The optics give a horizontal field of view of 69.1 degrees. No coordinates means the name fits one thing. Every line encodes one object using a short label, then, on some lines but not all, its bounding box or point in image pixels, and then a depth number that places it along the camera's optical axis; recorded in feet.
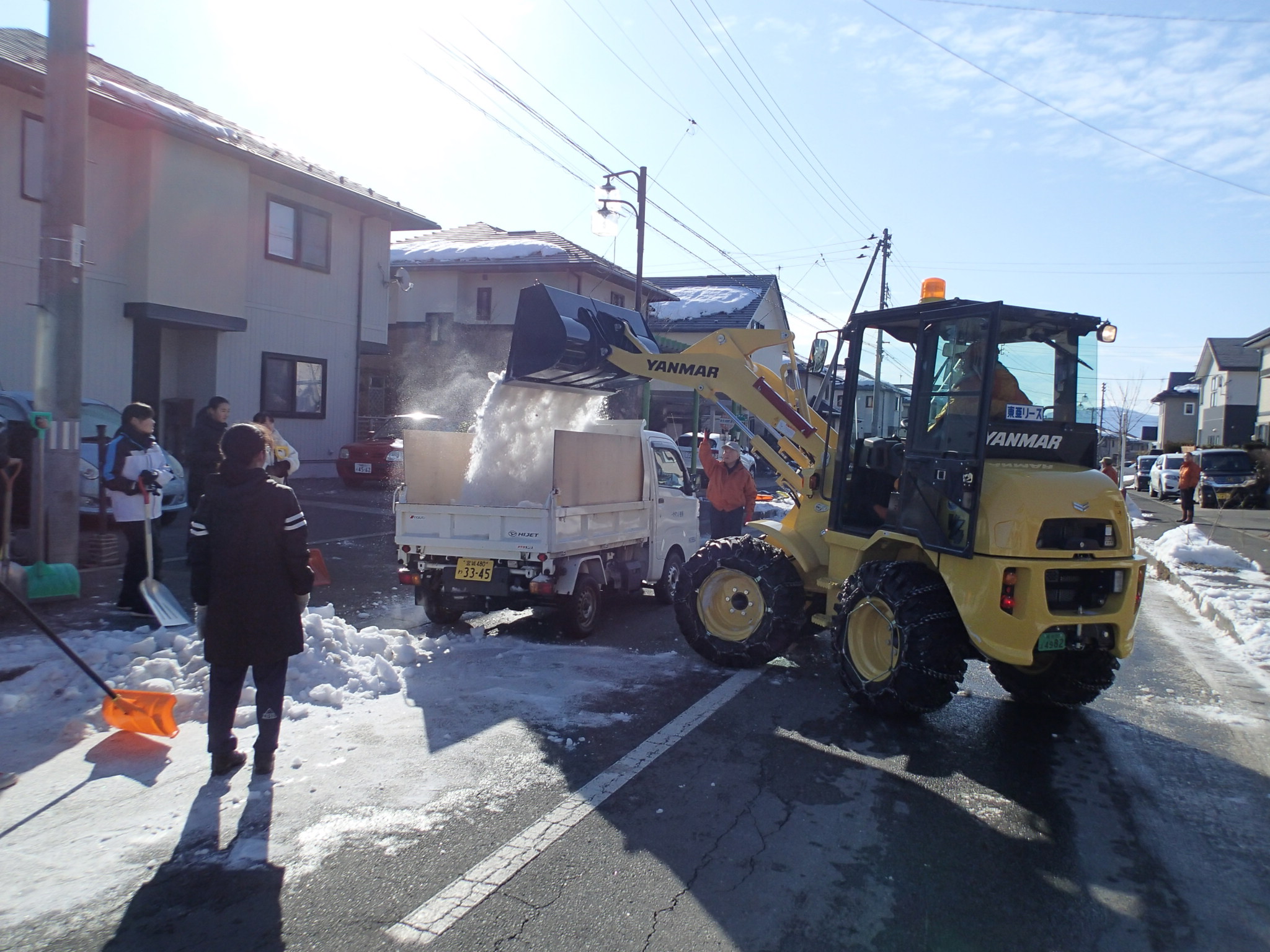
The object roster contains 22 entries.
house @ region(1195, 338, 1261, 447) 155.74
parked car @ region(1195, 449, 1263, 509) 92.17
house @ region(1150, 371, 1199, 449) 210.79
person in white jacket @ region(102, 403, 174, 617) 24.88
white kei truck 25.07
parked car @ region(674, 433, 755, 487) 50.92
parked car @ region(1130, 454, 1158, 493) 127.34
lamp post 71.82
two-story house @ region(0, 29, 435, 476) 46.83
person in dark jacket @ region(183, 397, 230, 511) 27.71
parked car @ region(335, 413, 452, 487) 60.59
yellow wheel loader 18.11
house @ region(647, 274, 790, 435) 117.60
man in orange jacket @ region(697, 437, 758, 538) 35.91
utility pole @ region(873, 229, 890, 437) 22.67
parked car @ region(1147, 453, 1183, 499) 101.55
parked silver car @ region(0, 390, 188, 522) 36.42
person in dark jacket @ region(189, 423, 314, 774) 14.80
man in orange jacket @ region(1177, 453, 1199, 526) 67.82
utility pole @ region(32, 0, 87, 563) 25.95
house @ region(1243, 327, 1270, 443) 127.44
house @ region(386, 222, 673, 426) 86.69
